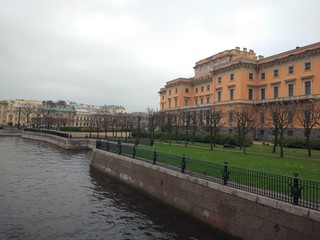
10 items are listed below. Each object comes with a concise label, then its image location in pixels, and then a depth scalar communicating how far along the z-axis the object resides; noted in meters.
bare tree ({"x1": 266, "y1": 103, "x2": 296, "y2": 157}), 27.31
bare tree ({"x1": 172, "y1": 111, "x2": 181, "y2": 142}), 44.48
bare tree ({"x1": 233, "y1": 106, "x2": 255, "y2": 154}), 28.92
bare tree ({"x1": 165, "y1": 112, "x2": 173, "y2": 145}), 42.64
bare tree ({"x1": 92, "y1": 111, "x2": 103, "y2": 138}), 73.75
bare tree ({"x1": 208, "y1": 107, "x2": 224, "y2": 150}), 34.95
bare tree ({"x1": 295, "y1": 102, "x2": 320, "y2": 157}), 25.69
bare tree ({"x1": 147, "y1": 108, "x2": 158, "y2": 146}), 48.43
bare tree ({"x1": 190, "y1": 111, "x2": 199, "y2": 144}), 39.90
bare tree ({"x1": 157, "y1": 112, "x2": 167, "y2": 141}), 46.25
